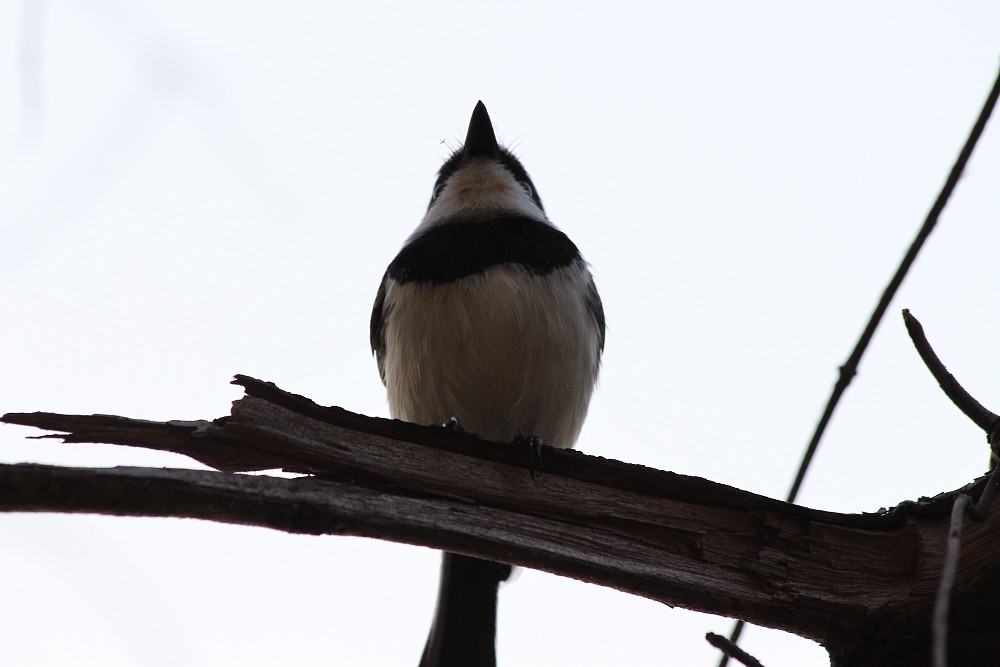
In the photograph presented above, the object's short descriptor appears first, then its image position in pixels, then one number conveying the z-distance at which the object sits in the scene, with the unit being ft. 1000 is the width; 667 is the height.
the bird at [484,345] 9.94
